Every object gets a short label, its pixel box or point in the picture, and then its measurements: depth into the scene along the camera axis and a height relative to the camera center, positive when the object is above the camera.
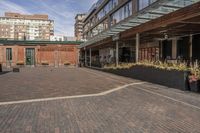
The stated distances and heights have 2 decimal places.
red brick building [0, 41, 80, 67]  27.90 +1.68
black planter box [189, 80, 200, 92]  6.58 -1.14
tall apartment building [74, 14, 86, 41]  76.08 +20.19
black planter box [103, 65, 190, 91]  7.12 -0.90
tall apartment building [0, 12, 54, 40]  76.72 +19.73
